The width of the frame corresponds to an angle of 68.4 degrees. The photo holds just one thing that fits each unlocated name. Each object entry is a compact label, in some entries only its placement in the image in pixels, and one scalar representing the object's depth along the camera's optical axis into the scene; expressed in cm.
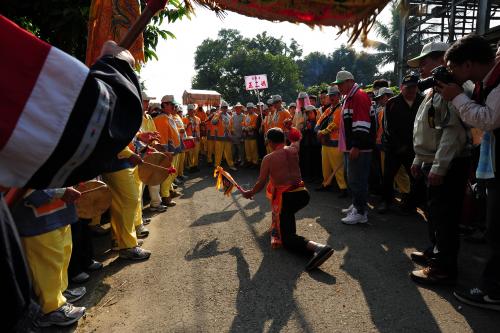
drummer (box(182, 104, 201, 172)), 1204
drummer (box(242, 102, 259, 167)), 1244
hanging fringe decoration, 155
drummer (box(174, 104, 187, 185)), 848
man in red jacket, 521
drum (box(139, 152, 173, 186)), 457
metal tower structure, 813
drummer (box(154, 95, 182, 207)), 744
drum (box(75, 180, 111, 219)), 338
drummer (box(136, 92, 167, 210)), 517
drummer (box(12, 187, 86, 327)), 278
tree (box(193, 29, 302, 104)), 4269
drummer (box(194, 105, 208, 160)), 1452
